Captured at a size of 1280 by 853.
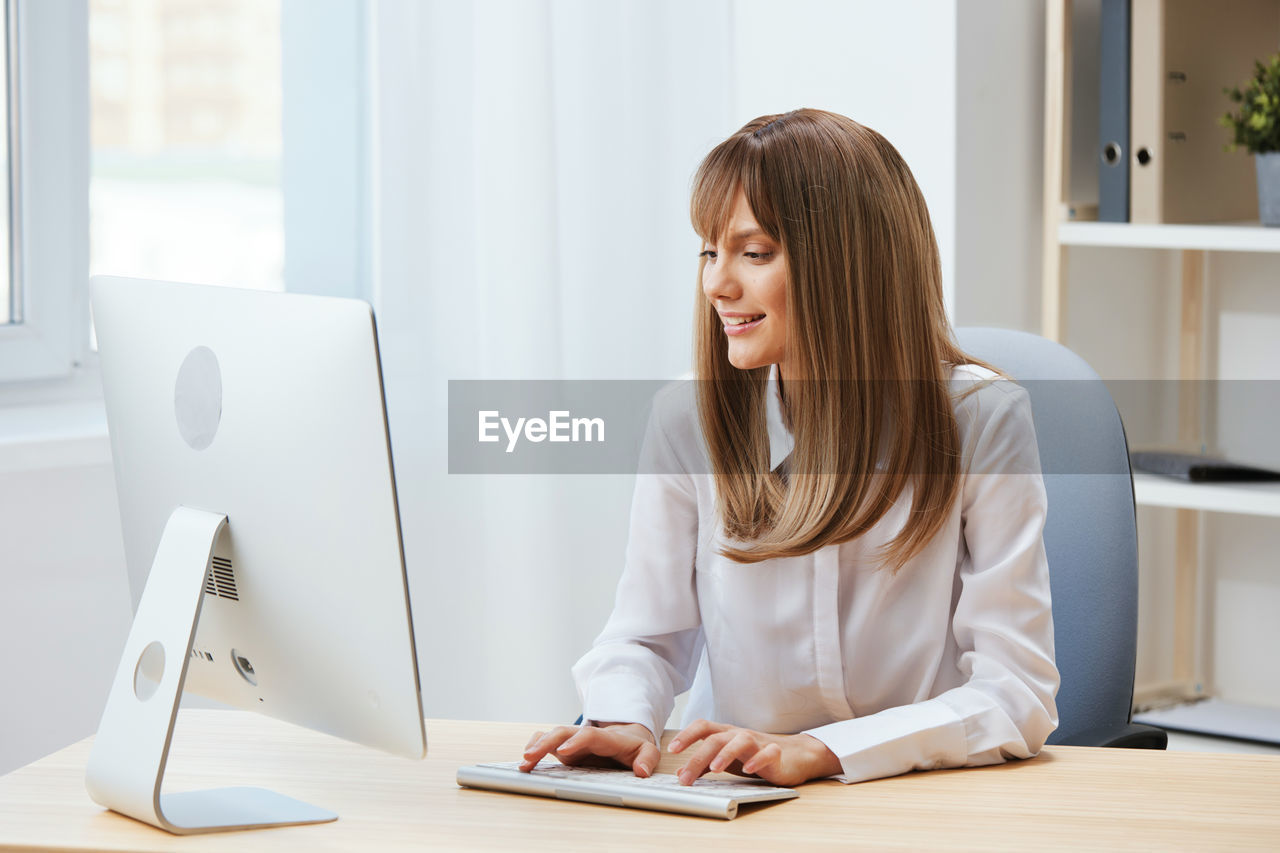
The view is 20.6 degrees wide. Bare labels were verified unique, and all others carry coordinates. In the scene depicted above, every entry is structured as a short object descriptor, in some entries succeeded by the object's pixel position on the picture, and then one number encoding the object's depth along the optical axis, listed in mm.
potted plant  4464
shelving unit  4541
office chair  3713
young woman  3433
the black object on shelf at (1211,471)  4694
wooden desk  3106
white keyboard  3165
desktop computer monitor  3104
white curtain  4731
